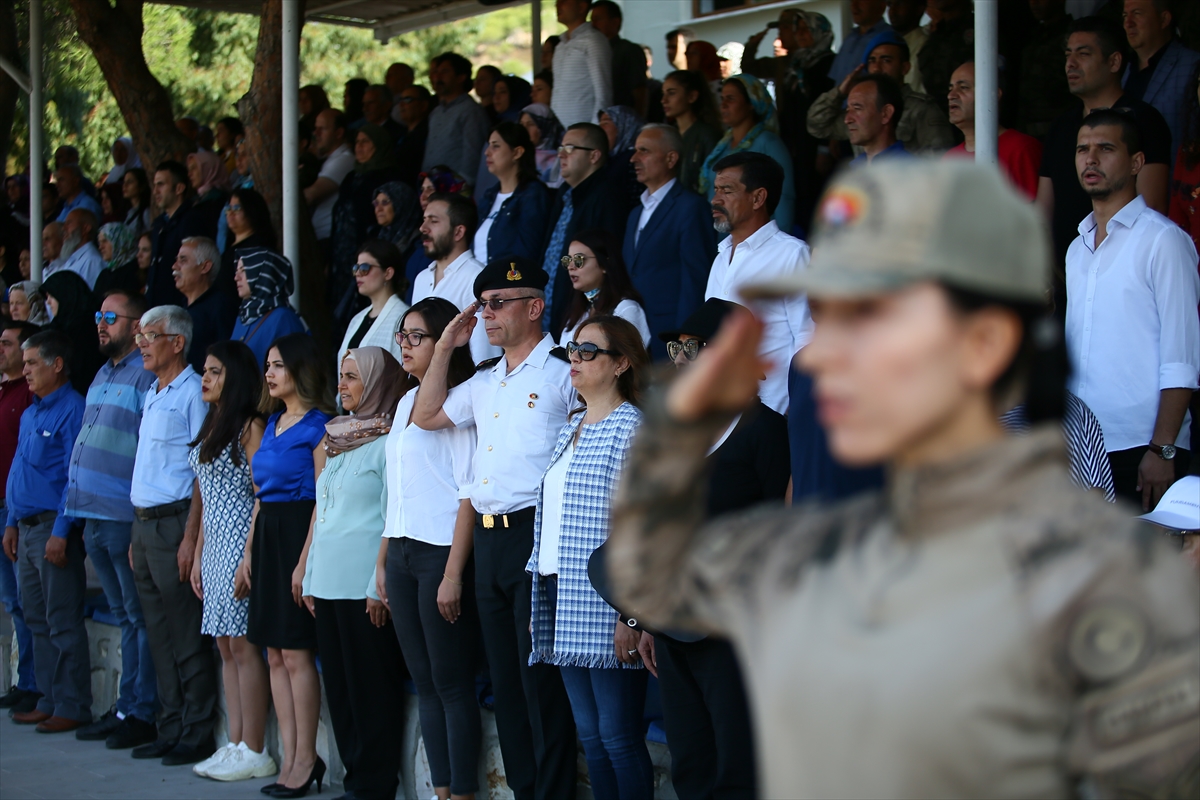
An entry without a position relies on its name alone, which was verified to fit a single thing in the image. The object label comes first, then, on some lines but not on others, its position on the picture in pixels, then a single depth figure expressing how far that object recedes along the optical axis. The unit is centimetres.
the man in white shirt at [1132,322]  826
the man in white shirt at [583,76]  1678
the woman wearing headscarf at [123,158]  2361
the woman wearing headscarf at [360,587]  1102
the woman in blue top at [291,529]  1172
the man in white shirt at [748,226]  1062
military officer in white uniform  960
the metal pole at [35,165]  1973
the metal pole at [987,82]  890
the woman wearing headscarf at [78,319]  1755
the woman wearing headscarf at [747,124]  1358
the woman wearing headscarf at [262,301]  1377
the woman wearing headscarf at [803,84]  1473
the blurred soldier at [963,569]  255
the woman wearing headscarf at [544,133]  1567
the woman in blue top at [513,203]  1385
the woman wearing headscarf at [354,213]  1677
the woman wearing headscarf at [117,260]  1895
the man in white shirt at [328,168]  1836
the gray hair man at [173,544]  1313
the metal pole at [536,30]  2455
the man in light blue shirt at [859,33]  1486
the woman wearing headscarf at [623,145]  1395
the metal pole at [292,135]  1463
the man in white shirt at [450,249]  1312
